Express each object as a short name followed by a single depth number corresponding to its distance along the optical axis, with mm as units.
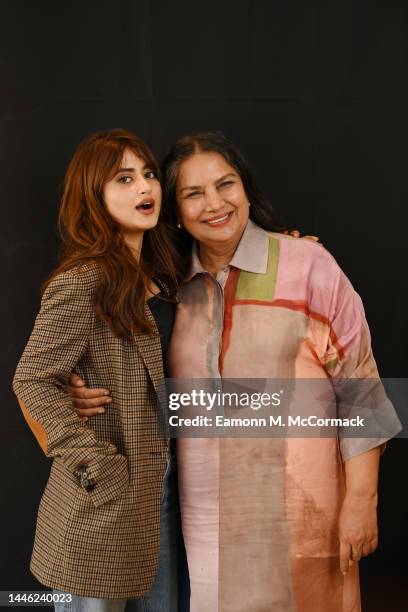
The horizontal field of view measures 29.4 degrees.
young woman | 1667
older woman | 1832
